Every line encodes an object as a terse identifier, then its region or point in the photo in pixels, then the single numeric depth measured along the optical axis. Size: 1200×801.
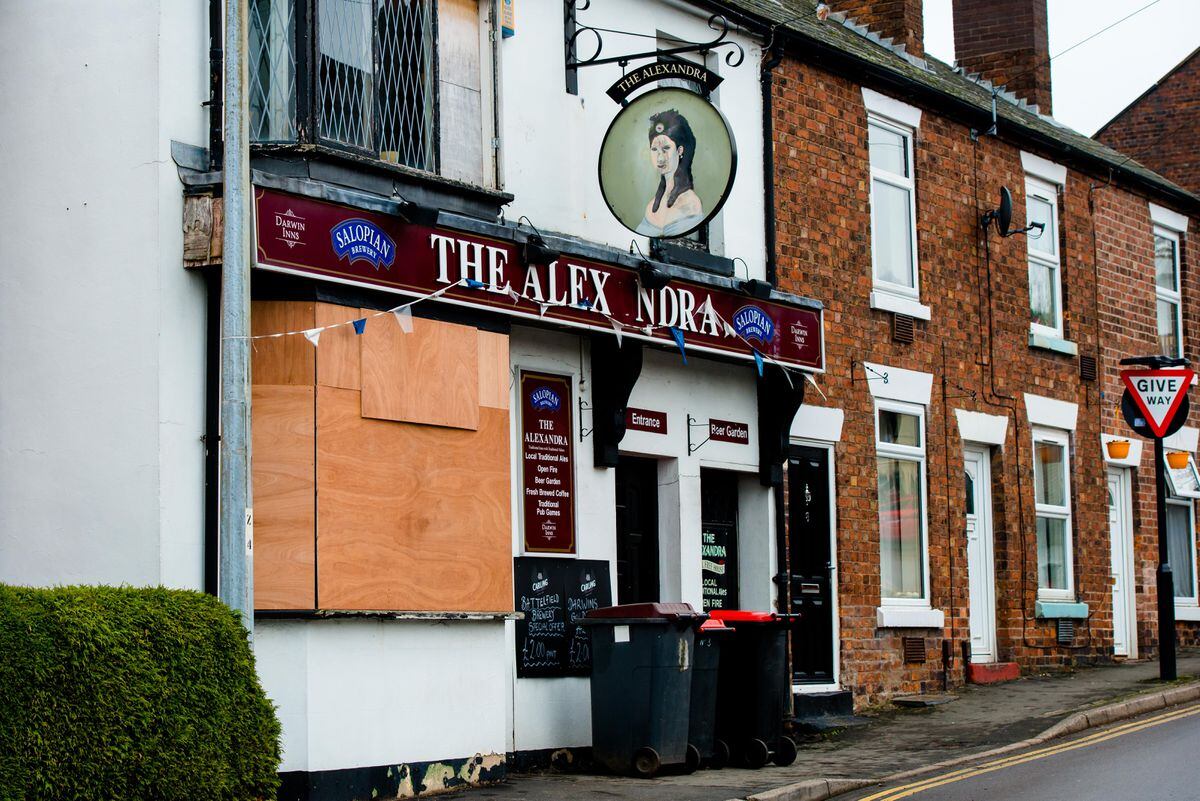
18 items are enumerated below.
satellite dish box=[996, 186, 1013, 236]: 18.89
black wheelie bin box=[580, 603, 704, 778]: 12.12
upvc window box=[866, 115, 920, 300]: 17.67
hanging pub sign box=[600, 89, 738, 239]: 13.37
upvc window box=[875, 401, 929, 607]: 17.33
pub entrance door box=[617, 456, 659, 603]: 14.45
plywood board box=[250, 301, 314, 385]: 10.77
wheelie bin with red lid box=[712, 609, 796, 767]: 13.08
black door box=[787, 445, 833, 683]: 15.89
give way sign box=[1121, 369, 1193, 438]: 17.78
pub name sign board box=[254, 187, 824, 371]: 10.62
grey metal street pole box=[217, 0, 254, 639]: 9.24
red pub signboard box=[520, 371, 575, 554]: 13.06
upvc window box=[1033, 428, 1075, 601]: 19.83
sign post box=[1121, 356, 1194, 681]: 17.25
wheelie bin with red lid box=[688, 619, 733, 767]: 12.59
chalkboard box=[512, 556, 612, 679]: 12.80
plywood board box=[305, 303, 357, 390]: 10.86
